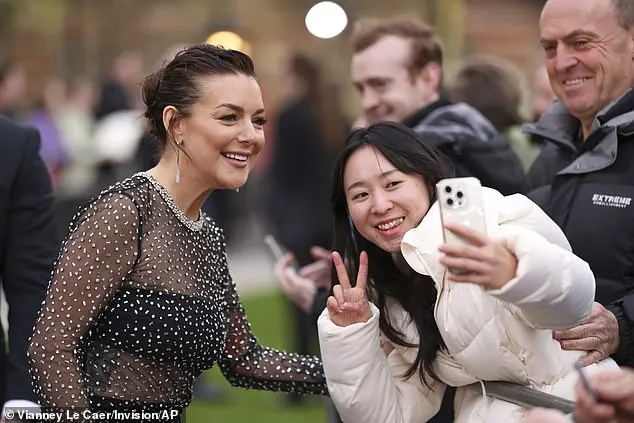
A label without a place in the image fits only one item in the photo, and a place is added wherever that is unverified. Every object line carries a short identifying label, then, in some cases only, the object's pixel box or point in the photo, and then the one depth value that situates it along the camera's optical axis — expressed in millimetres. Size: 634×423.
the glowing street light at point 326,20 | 7637
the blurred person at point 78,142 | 17953
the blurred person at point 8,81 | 9484
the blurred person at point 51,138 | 17203
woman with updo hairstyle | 3809
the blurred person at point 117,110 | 15777
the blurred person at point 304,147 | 10203
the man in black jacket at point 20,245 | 4547
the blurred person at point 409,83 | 5586
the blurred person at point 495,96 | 7211
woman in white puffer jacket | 3285
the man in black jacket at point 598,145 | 4281
